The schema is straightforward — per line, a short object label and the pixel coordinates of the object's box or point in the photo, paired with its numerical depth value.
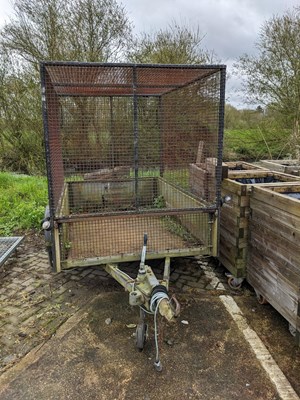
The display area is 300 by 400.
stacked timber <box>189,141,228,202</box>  3.27
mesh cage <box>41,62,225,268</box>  2.90
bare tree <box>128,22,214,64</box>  9.55
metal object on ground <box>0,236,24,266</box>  3.70
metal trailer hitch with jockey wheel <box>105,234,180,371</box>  1.98
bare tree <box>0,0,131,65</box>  8.72
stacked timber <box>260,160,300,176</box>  3.89
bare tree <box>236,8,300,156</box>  9.88
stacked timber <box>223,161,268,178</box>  4.20
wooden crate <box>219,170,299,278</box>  3.11
